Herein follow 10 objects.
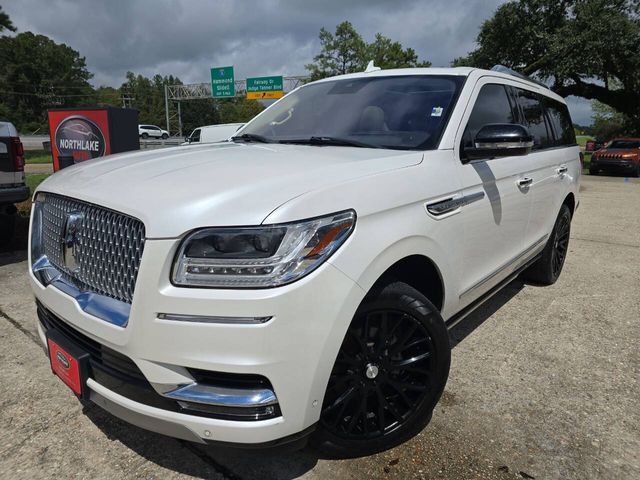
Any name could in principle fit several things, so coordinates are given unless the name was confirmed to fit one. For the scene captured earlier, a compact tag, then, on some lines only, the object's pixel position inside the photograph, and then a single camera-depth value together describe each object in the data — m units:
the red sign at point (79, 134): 6.77
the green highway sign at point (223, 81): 37.53
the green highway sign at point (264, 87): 37.22
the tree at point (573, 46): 21.33
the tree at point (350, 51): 36.91
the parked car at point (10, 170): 5.19
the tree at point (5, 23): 24.73
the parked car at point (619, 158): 20.28
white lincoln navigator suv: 1.69
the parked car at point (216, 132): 16.88
